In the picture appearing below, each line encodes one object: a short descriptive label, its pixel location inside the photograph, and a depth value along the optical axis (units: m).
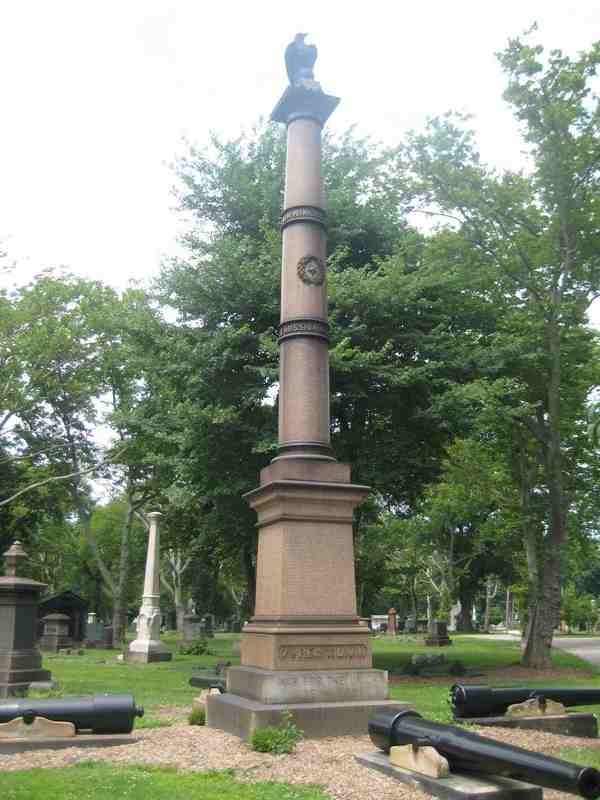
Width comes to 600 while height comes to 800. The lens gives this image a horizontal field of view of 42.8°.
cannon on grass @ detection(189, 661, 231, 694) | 10.64
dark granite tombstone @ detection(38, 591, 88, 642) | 40.64
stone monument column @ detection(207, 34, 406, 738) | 9.06
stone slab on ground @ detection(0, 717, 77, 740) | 8.24
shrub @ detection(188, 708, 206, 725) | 10.23
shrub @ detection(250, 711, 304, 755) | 7.96
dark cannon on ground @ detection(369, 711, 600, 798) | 5.21
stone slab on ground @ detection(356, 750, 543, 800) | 5.66
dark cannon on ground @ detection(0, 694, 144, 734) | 8.48
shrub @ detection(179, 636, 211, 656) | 30.28
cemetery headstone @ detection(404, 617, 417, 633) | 62.47
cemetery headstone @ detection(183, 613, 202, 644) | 40.69
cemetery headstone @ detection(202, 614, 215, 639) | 49.75
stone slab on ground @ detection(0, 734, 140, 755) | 8.09
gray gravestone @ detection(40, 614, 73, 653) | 35.16
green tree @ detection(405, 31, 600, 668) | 19.97
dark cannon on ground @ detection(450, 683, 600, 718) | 9.30
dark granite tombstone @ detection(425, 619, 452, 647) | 39.81
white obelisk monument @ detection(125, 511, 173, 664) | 27.09
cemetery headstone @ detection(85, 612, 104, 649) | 38.91
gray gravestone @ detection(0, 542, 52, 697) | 15.88
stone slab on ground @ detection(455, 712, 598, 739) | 9.30
